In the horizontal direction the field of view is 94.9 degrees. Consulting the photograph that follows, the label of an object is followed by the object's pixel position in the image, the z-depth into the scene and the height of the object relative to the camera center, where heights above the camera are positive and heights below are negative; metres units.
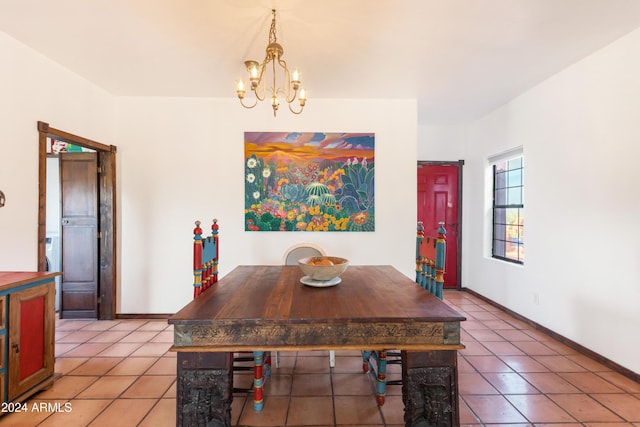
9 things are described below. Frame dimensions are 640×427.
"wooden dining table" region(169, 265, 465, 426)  1.21 -0.55
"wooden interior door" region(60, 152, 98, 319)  3.35 -0.15
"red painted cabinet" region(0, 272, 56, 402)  1.74 -0.79
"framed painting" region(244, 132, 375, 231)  3.42 +0.36
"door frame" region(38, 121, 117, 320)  3.33 -0.26
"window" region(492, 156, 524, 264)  3.64 +0.04
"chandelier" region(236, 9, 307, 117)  1.79 +1.11
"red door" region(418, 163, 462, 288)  4.59 +0.30
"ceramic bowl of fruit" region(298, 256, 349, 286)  1.69 -0.34
